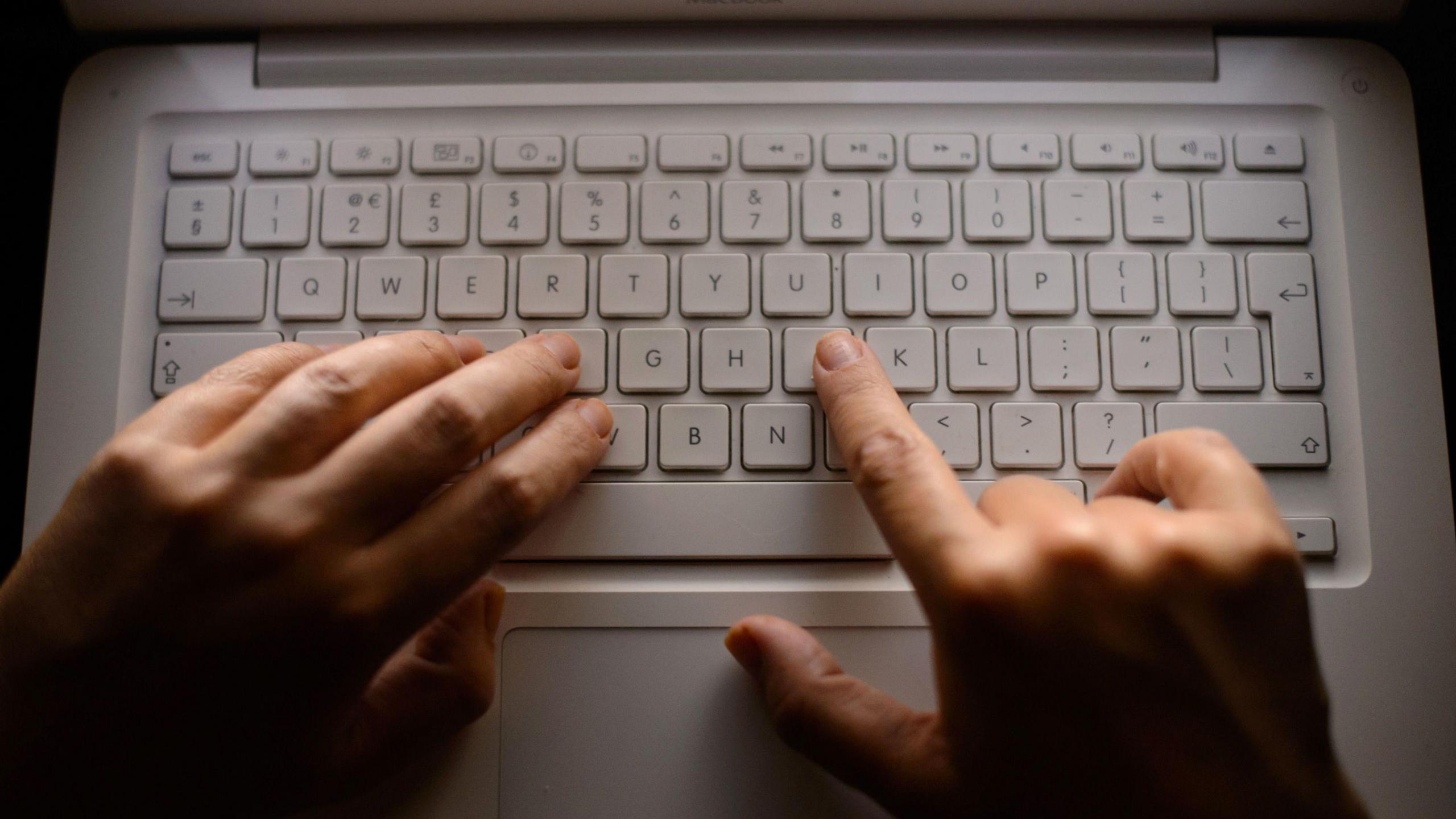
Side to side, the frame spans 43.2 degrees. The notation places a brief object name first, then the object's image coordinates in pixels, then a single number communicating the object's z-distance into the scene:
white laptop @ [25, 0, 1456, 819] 0.42
